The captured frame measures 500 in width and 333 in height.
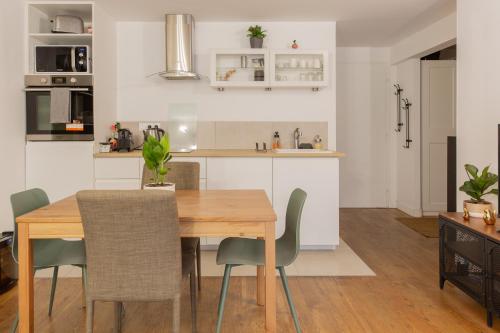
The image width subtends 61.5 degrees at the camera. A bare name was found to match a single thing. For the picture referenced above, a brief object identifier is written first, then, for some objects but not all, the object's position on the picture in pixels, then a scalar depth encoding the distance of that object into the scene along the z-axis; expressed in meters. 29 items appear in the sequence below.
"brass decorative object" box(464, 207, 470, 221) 2.82
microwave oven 3.99
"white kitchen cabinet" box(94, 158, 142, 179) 4.02
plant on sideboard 2.80
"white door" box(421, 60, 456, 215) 5.88
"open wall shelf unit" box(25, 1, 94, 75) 4.02
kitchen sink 4.44
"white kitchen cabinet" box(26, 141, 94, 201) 3.99
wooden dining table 1.99
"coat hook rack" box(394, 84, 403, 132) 6.20
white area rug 3.45
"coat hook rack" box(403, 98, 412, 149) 5.99
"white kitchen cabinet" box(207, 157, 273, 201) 4.05
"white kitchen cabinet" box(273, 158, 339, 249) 4.03
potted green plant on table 2.31
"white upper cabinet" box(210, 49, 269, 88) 4.47
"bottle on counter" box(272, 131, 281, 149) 4.73
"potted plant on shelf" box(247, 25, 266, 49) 4.51
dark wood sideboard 2.41
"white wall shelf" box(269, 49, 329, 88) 4.52
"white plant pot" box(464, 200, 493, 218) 2.83
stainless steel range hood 4.43
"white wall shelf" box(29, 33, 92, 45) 4.04
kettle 4.57
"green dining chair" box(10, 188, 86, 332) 2.26
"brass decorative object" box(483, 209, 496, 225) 2.66
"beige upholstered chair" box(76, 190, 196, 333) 1.72
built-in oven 3.92
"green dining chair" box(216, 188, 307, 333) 2.21
